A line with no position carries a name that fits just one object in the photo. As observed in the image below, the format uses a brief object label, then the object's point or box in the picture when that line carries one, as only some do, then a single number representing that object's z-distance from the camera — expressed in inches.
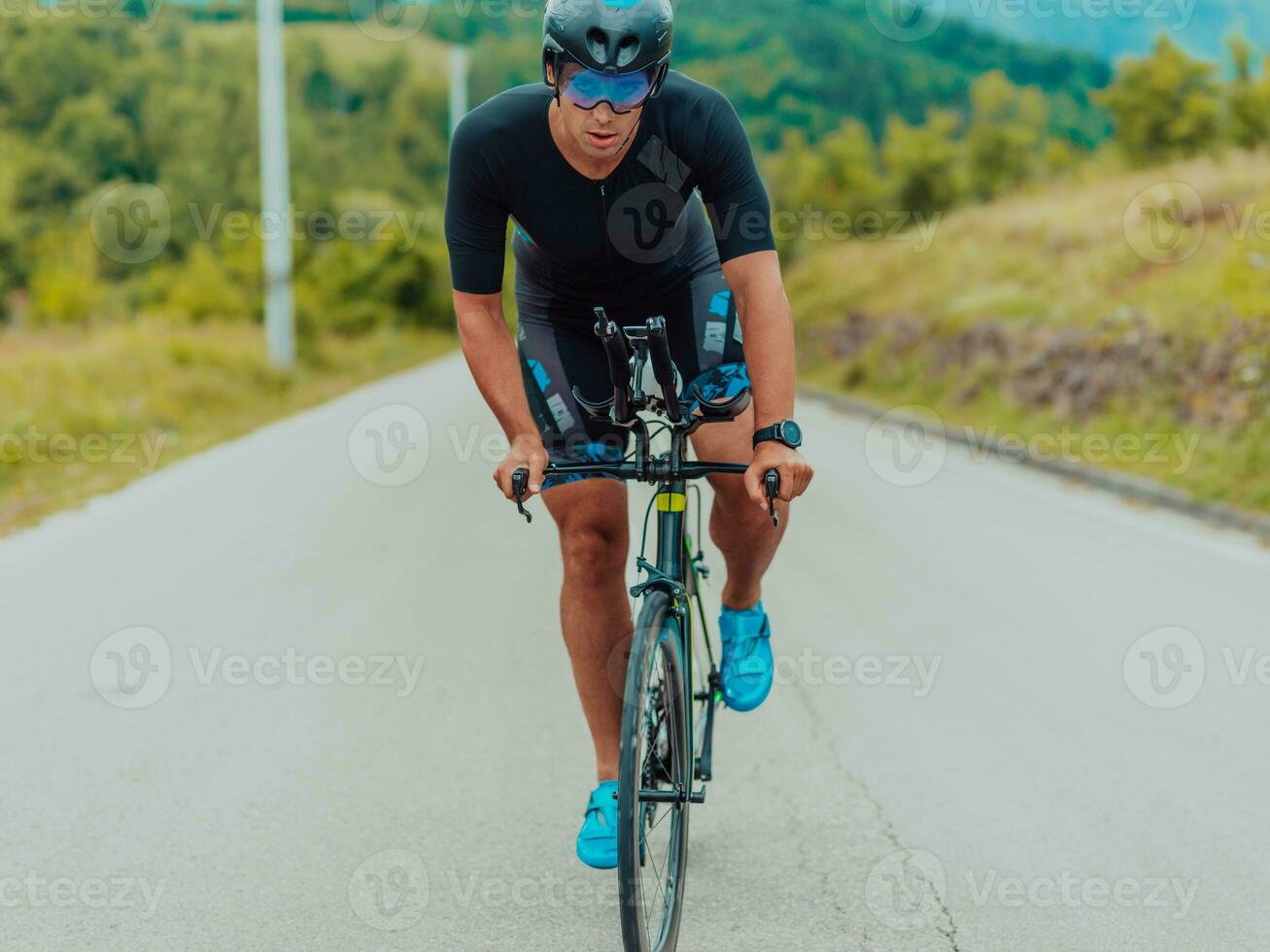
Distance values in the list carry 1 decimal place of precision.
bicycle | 108.9
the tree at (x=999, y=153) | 1619.1
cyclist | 115.1
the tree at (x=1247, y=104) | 1000.2
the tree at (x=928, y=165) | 1583.4
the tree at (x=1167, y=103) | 1149.1
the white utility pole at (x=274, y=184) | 828.6
